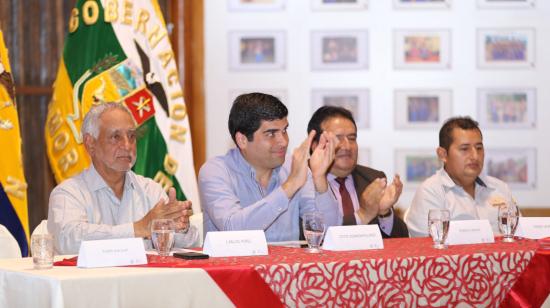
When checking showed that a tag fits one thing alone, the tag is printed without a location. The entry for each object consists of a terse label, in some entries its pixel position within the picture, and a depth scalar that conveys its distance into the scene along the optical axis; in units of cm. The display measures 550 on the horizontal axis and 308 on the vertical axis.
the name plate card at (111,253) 370
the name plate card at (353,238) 440
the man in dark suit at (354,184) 555
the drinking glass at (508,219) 498
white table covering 339
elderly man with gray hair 489
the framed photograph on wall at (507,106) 843
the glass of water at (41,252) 375
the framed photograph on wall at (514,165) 843
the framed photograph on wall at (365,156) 837
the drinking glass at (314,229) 430
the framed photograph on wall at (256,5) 826
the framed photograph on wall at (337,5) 829
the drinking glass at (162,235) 409
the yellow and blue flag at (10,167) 652
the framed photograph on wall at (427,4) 833
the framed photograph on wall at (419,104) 843
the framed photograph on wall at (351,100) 834
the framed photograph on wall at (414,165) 841
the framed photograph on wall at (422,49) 836
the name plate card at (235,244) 412
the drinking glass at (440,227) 455
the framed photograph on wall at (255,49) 829
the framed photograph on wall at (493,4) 835
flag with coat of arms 699
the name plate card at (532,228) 508
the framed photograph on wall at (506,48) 837
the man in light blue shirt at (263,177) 491
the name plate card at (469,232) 471
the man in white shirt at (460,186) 603
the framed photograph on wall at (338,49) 832
